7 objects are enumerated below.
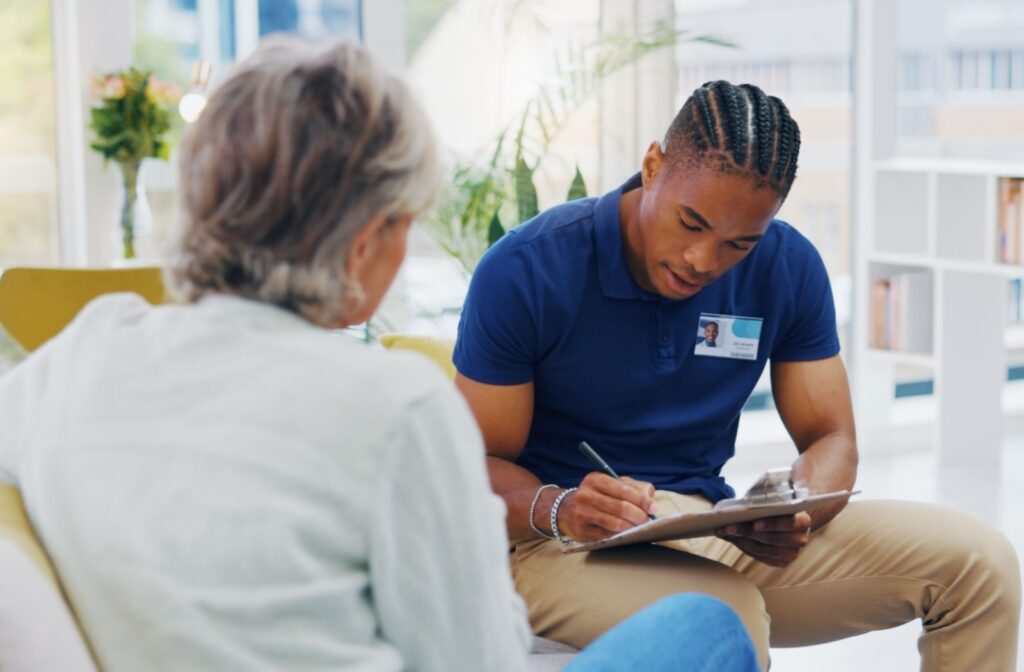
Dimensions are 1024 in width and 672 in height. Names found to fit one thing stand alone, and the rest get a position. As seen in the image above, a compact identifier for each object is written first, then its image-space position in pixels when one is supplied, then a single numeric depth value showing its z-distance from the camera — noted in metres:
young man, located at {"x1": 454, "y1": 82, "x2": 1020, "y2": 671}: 1.85
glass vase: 3.96
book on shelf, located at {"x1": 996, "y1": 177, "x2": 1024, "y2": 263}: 4.38
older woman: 0.96
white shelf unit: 4.62
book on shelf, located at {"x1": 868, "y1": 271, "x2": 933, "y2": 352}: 4.82
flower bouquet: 3.92
